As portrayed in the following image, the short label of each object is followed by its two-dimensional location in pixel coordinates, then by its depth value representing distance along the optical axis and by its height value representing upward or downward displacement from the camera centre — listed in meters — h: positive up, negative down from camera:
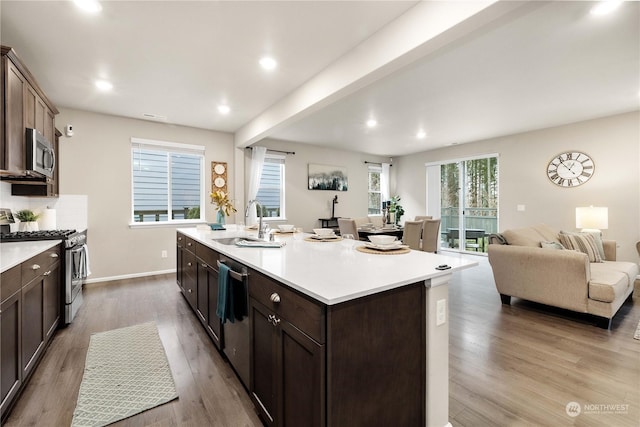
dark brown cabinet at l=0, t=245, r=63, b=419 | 1.57 -0.70
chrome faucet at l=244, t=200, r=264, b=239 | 2.65 -0.18
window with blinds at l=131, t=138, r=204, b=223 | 4.83 +0.55
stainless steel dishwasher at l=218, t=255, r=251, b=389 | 1.67 -0.77
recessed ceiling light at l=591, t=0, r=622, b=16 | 2.07 +1.51
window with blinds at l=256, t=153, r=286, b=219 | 6.13 +0.55
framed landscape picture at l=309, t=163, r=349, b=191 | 6.73 +0.85
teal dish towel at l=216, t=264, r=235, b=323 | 1.74 -0.53
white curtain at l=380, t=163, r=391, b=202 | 8.12 +0.89
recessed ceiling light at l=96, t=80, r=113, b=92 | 3.38 +1.54
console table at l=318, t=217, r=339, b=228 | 6.89 -0.23
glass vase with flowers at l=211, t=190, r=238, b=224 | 3.62 +0.11
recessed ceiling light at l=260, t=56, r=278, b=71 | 2.89 +1.54
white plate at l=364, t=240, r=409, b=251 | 1.92 -0.23
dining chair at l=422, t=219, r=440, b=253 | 5.45 -0.43
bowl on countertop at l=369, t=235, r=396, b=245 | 1.96 -0.19
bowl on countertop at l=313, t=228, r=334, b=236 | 2.62 -0.18
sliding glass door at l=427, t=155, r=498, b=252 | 6.47 +0.30
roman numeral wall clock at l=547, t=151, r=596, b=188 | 4.95 +0.78
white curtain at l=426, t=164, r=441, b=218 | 7.45 +0.57
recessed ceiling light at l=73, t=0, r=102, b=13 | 2.08 +1.53
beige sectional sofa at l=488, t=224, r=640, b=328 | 2.72 -0.65
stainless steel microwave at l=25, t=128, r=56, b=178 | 2.58 +0.56
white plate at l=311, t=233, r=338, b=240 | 2.57 -0.22
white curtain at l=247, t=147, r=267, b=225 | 5.73 +0.82
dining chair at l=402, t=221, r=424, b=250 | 5.09 -0.36
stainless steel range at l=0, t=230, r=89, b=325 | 2.62 -0.46
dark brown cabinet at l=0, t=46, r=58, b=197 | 2.17 +0.90
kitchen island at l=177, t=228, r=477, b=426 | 1.07 -0.54
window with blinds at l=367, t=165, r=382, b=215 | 7.98 +0.58
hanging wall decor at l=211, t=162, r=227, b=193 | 5.41 +0.70
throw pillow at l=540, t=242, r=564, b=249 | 3.27 -0.37
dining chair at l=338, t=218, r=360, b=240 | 5.06 -0.26
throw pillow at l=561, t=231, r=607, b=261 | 3.77 -0.38
